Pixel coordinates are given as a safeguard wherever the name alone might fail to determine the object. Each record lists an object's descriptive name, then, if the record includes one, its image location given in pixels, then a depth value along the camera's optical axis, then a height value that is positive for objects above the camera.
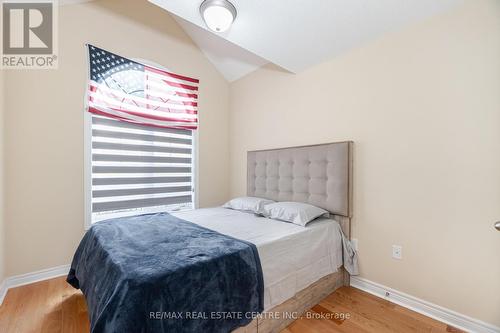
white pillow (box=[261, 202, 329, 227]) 2.13 -0.48
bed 1.17 -0.60
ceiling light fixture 1.72 +1.17
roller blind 2.64 -0.05
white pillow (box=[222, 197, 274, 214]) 2.66 -0.49
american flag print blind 2.59 +0.91
